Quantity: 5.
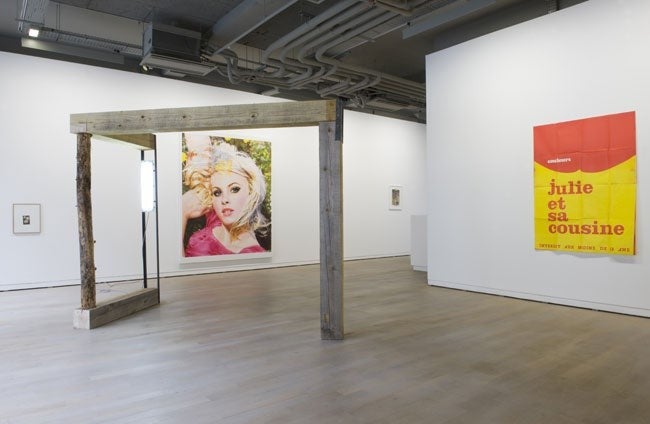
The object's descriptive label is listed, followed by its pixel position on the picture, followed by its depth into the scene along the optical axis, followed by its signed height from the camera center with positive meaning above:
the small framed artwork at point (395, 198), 13.29 +0.23
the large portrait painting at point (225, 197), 9.62 +0.24
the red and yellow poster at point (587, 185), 5.73 +0.26
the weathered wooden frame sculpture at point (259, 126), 4.62 +0.69
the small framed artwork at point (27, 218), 7.83 -0.15
